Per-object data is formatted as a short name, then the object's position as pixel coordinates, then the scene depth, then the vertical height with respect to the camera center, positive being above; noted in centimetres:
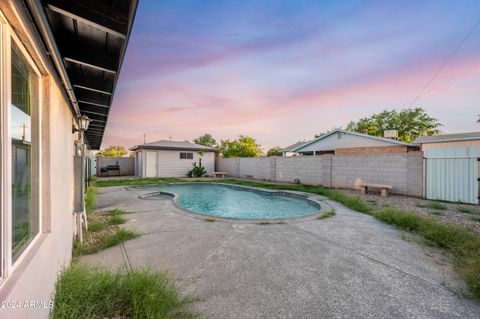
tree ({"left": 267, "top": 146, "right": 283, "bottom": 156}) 3179 +106
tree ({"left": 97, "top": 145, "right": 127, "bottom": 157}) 4353 +163
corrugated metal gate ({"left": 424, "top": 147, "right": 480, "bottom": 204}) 667 -60
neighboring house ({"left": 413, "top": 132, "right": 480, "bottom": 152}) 960 +80
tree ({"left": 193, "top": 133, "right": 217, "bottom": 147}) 4438 +418
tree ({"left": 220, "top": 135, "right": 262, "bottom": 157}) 2569 +126
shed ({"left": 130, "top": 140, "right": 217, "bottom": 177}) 1623 -2
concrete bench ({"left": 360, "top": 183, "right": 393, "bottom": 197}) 827 -132
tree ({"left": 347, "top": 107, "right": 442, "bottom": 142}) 2542 +454
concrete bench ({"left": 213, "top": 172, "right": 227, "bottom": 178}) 1733 -147
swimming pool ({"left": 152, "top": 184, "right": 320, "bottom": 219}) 743 -204
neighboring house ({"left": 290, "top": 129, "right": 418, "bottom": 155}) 1391 +103
